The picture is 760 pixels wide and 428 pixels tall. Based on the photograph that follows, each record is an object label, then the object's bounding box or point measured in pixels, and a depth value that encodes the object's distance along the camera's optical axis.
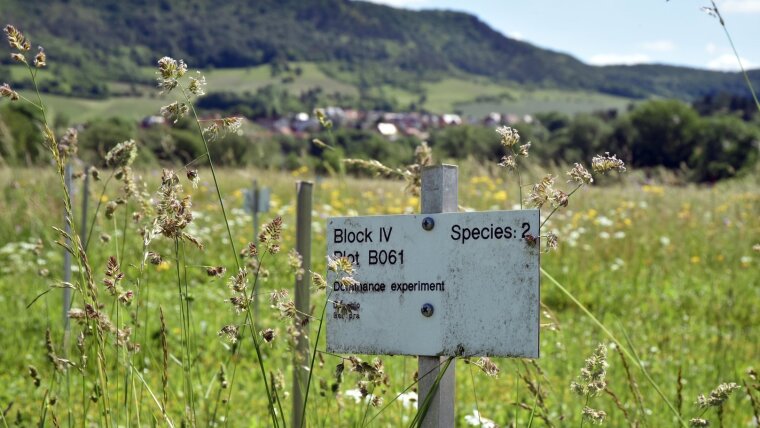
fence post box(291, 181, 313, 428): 2.33
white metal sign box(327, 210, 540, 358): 1.55
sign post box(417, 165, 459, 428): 1.67
